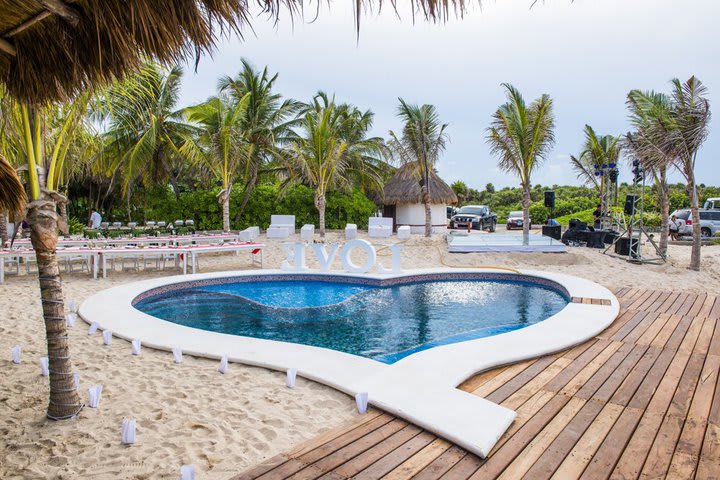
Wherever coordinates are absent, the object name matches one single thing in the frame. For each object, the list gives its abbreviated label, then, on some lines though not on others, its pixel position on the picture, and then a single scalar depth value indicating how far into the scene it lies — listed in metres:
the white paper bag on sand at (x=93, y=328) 5.74
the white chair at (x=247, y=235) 16.31
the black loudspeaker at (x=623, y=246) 13.44
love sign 9.75
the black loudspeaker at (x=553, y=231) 16.56
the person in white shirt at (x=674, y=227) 20.27
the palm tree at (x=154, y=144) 18.47
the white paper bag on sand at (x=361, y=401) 3.34
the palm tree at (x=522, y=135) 13.61
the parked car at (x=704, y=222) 20.12
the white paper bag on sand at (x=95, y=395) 3.51
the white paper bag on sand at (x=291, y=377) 3.93
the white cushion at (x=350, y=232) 18.81
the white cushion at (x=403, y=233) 18.68
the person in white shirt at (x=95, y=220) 19.31
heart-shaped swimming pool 6.57
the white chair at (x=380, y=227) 19.11
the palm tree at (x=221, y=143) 15.79
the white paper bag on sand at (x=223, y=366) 4.32
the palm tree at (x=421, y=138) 16.70
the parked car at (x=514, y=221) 25.64
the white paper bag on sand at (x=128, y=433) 2.93
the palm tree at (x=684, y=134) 10.62
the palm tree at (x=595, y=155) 19.66
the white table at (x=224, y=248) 10.73
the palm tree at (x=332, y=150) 17.31
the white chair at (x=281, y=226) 18.25
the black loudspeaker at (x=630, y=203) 12.55
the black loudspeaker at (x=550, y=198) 16.67
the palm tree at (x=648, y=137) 11.29
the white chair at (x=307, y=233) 17.88
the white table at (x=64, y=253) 9.35
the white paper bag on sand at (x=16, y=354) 4.59
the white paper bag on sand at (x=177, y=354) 4.64
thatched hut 23.67
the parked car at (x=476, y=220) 23.97
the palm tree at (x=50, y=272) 3.27
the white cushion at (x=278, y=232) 18.22
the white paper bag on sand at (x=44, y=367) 4.24
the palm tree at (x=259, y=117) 19.78
